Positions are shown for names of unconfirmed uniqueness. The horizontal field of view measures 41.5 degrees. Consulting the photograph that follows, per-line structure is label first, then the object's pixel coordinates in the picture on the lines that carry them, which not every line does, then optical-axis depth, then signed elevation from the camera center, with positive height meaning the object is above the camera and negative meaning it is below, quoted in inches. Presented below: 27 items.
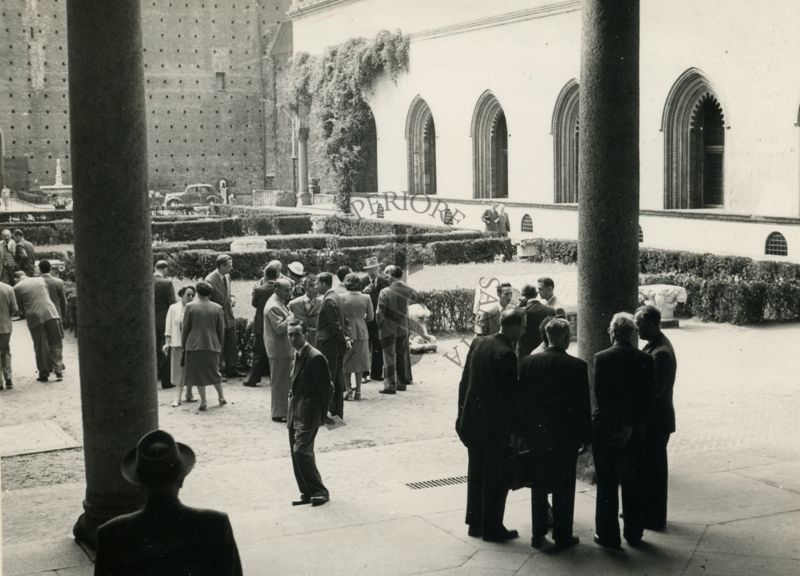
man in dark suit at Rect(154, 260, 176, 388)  475.8 -33.3
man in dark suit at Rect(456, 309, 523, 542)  244.7 -44.5
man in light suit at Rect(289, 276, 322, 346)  421.1 -33.7
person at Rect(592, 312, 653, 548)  243.0 -47.3
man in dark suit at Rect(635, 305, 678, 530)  253.6 -49.4
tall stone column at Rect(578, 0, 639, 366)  292.7 +15.4
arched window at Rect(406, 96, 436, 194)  1435.8 +97.0
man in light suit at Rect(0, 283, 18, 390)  485.7 -45.0
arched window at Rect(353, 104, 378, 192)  1540.4 +90.4
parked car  1923.0 +57.5
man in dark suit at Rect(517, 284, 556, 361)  373.1 -35.9
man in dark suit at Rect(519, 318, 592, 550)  240.1 -46.8
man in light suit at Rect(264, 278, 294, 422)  406.9 -49.3
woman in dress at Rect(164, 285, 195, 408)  446.3 -47.4
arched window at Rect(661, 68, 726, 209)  955.3 +66.2
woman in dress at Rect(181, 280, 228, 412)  428.1 -46.3
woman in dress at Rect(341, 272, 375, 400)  444.2 -45.6
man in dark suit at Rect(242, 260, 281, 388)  458.3 -42.7
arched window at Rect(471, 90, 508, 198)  1284.4 +82.1
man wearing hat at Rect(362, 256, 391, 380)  480.1 -33.8
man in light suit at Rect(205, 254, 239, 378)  474.9 -33.8
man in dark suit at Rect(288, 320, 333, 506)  293.6 -52.6
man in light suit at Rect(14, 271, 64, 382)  501.7 -45.3
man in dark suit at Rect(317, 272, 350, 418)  404.5 -42.0
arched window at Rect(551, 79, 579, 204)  1122.0 +79.6
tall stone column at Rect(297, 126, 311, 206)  1721.2 +97.7
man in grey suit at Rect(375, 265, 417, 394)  459.2 -42.3
